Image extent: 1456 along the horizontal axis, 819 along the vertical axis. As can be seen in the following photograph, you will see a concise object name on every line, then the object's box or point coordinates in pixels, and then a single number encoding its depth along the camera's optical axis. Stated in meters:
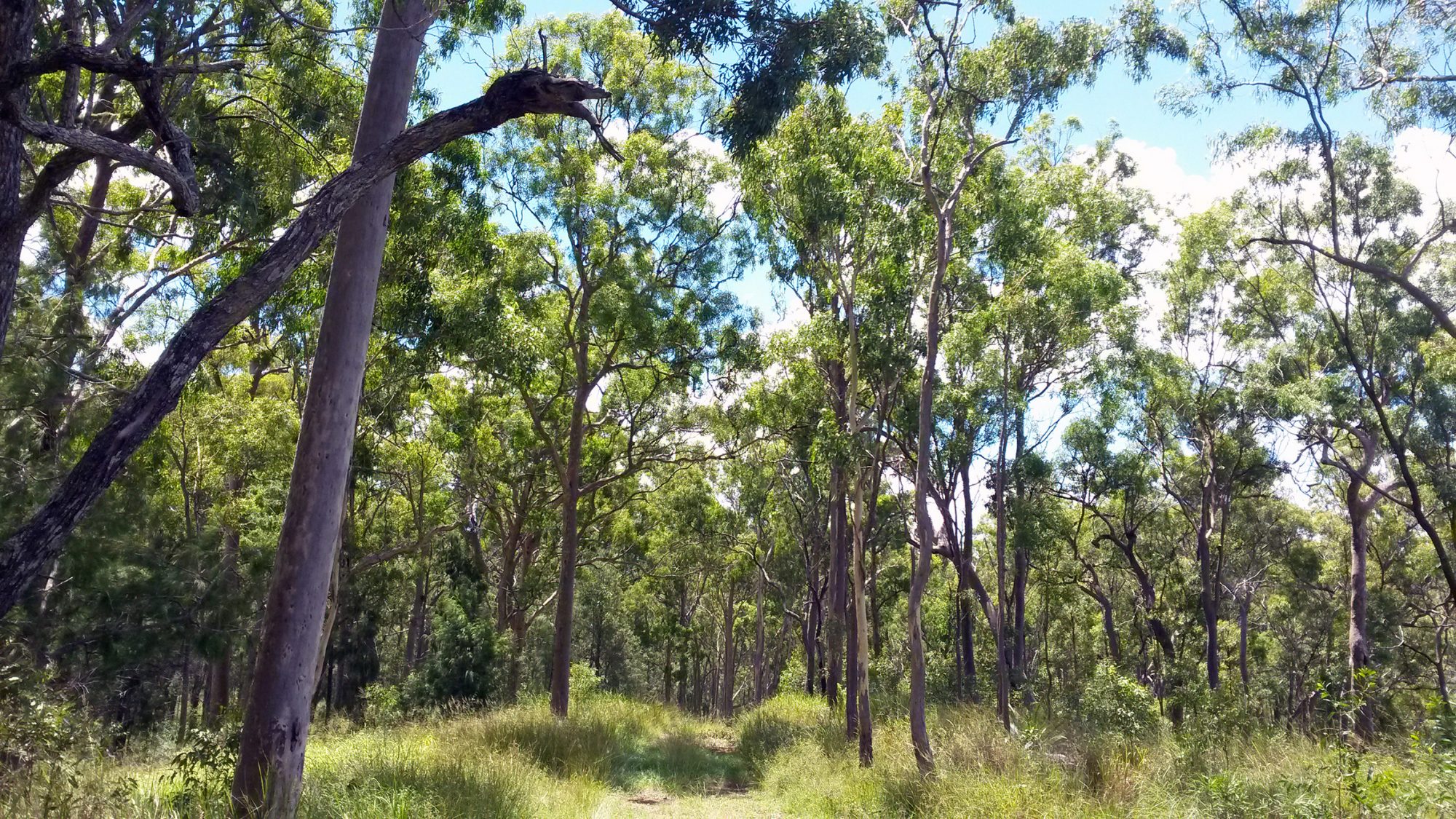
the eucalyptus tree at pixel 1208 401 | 20.50
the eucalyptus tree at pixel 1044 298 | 14.45
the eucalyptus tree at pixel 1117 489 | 20.59
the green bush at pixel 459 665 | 20.14
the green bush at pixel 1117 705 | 14.92
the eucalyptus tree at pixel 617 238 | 15.70
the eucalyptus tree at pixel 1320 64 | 11.01
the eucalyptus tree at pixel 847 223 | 12.55
